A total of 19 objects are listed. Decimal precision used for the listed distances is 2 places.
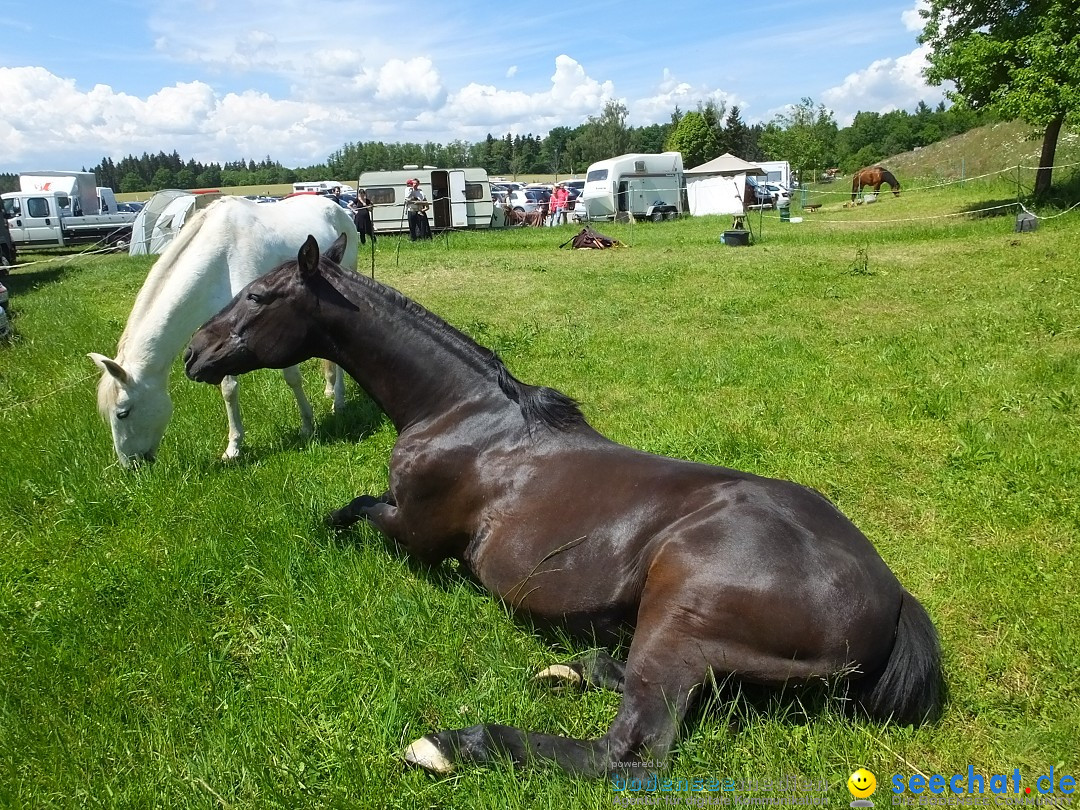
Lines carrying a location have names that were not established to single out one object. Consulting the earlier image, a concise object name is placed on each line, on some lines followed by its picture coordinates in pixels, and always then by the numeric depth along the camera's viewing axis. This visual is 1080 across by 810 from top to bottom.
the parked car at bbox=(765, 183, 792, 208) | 37.09
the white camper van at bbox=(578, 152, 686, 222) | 31.77
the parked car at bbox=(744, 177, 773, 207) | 34.03
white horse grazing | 5.33
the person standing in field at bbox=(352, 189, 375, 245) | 23.48
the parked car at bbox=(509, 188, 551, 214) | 36.69
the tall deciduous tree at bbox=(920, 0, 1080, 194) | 16.38
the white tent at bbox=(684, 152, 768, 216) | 31.30
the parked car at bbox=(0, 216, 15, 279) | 21.45
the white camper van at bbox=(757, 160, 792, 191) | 44.00
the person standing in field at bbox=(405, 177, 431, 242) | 25.00
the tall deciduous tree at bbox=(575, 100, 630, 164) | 92.25
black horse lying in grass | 2.42
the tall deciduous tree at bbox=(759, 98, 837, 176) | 53.41
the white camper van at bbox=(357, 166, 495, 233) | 29.84
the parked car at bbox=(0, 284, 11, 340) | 10.86
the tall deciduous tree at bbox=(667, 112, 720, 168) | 74.06
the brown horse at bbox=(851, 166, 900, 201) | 34.56
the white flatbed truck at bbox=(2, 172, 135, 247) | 30.03
